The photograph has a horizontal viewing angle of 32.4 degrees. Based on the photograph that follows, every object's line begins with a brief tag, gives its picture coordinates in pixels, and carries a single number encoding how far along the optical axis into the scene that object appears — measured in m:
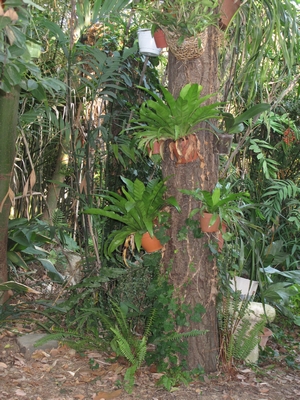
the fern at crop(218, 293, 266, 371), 2.96
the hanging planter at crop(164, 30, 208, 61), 2.73
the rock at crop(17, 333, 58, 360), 3.06
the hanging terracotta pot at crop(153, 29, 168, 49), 2.93
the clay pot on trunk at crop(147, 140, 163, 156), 2.82
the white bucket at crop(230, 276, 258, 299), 3.76
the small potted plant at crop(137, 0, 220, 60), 2.67
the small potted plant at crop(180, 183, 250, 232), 2.72
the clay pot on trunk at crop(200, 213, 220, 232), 2.76
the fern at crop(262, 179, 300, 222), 5.14
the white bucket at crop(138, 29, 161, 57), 3.24
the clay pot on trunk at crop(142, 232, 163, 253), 2.87
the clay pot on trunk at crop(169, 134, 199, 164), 2.76
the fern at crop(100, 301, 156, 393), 2.71
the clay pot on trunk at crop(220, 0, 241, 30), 2.85
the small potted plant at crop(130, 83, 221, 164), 2.61
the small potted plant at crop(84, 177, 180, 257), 2.81
